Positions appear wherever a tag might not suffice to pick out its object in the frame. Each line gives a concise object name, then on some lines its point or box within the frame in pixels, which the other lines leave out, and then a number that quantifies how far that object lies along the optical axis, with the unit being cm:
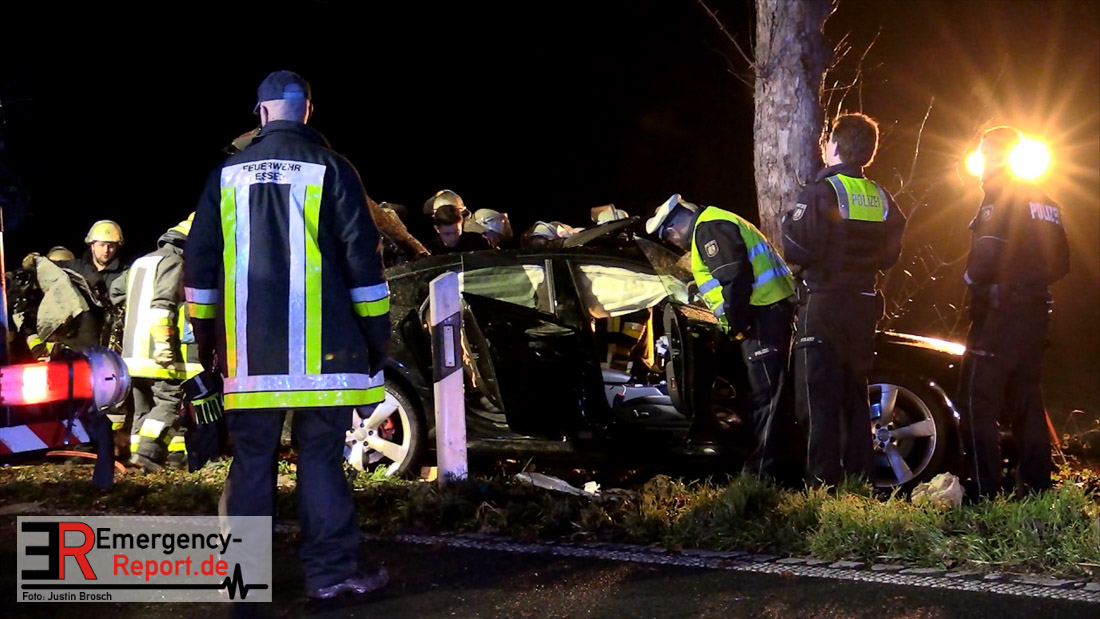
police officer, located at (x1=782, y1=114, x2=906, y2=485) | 564
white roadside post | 588
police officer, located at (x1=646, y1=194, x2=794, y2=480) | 597
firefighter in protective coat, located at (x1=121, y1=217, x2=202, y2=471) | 730
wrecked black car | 640
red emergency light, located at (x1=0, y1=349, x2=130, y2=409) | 373
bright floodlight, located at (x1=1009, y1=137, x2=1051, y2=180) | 581
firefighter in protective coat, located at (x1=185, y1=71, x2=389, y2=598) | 411
